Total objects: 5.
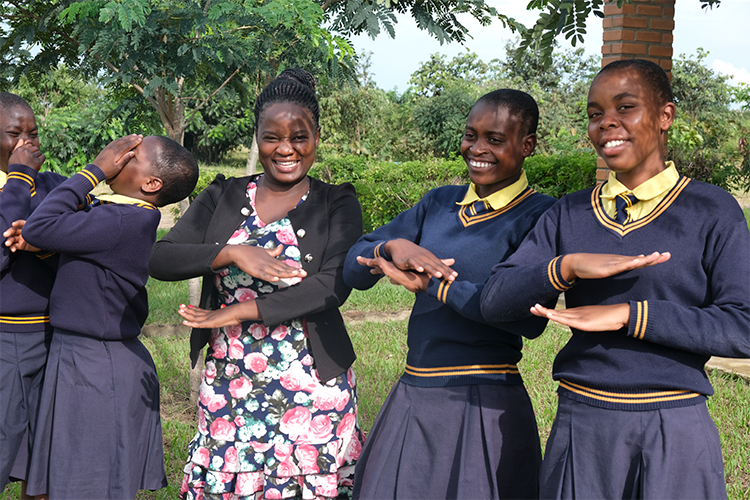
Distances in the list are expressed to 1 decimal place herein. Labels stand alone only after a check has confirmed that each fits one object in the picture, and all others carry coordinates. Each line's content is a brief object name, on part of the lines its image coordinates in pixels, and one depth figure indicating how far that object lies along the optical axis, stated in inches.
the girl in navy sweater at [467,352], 81.4
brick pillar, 251.6
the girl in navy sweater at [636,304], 64.6
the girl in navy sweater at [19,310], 106.0
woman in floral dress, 94.7
